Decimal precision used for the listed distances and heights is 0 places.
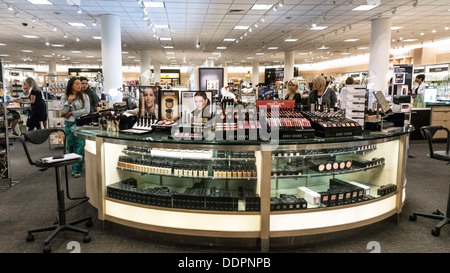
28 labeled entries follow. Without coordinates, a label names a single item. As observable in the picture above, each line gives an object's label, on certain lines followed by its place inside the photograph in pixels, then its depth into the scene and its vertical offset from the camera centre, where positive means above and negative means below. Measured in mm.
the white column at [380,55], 9758 +1325
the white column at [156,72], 23984 +2014
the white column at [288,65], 18438 +1929
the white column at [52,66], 24000 +2290
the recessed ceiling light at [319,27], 11670 +2590
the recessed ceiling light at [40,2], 8180 +2432
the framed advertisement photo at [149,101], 4012 -41
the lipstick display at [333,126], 3229 -275
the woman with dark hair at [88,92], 5695 +99
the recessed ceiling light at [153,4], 8297 +2431
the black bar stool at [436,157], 3438 -637
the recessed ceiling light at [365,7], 8628 +2487
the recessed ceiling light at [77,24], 11070 +2518
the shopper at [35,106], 8875 -242
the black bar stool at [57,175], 3059 -778
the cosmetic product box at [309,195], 3180 -970
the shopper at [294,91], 5754 +136
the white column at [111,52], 9125 +1282
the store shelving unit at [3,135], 4840 -579
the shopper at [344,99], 3994 -4
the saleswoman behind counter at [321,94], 5793 +84
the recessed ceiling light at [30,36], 13625 +2576
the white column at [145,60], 18312 +2156
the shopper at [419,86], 10266 +416
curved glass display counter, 3012 -913
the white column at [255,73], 26312 +2056
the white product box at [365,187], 3459 -955
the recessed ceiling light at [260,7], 8562 +2473
